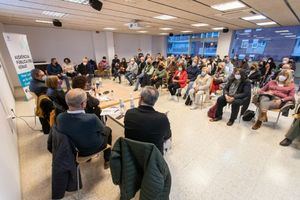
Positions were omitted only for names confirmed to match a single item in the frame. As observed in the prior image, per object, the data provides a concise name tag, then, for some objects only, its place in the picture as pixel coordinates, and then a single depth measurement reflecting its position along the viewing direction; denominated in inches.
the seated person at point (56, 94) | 86.8
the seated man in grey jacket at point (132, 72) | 258.9
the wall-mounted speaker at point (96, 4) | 107.4
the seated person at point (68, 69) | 236.2
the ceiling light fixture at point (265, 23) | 218.9
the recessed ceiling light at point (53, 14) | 154.6
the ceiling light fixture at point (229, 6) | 124.4
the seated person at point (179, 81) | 183.9
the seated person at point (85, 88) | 84.6
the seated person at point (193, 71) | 204.4
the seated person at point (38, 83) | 107.7
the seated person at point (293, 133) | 95.1
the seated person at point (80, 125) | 56.4
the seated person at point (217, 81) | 183.9
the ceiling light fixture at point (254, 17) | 174.0
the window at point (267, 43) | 287.4
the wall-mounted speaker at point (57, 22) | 192.2
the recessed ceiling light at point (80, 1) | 118.4
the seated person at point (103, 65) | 319.4
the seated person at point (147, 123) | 53.1
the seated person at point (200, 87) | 160.2
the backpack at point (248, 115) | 133.3
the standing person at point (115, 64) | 303.0
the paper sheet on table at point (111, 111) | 86.1
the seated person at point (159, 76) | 206.0
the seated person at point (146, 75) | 221.8
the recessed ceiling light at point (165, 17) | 178.2
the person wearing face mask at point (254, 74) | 204.8
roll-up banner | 166.0
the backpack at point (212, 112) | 138.3
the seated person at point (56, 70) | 215.5
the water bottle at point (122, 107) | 88.2
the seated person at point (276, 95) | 115.1
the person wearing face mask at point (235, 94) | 122.7
